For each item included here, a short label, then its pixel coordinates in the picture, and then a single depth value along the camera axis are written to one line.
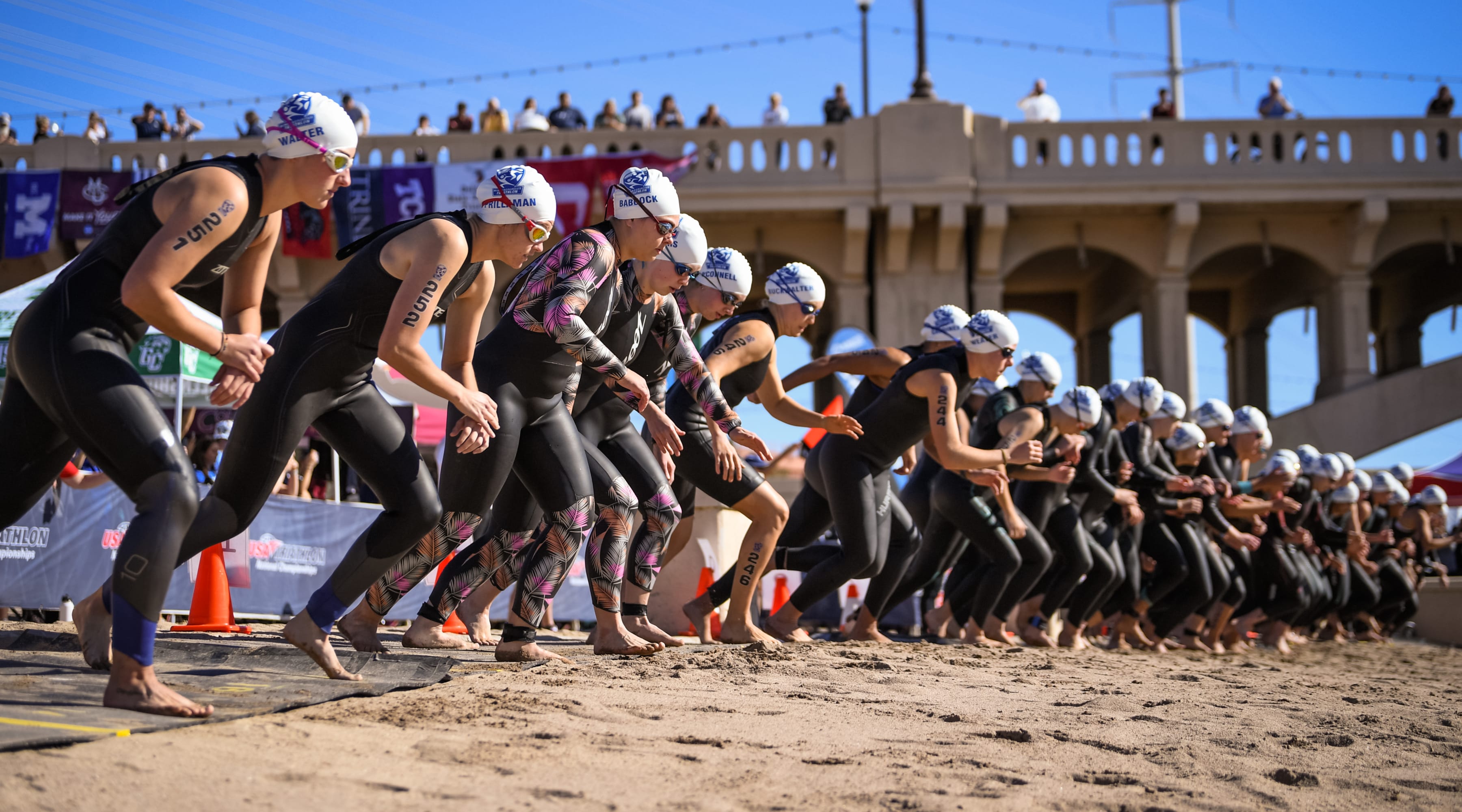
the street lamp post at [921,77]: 25.50
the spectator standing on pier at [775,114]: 25.81
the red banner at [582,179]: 23.61
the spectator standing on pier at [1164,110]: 26.92
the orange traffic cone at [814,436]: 11.78
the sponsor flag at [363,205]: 24.12
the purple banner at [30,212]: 24.36
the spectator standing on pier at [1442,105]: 26.39
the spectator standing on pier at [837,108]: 26.39
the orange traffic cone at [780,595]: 12.98
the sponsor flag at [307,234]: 24.67
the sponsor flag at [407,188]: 24.17
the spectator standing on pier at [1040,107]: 26.09
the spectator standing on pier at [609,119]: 25.27
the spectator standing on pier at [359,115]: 23.39
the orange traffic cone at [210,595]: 9.07
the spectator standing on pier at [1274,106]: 26.50
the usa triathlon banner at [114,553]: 10.73
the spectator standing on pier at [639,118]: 25.36
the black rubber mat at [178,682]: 3.59
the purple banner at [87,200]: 24.27
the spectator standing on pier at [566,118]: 25.20
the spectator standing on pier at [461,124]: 25.94
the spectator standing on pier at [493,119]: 25.62
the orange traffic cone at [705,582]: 9.84
